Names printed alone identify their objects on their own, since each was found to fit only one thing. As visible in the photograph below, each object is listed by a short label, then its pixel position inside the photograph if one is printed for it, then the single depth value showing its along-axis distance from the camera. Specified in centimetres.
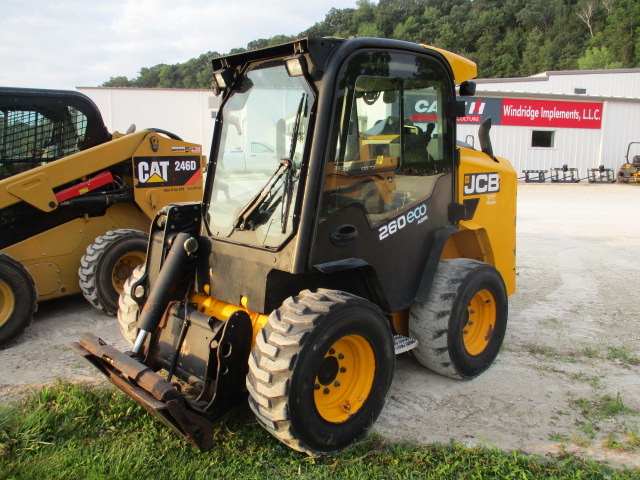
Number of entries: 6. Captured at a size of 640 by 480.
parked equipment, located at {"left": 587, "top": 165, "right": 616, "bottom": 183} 2264
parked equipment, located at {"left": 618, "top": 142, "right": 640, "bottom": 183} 2211
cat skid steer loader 530
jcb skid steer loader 293
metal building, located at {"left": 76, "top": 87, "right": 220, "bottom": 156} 2664
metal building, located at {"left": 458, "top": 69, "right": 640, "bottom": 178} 2234
